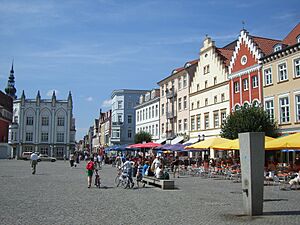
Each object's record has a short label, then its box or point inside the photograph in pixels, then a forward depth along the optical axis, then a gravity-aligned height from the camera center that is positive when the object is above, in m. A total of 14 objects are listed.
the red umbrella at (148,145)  38.81 +0.37
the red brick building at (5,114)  94.76 +9.47
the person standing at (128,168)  19.58 -1.07
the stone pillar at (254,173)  11.05 -0.72
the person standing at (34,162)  29.25 -1.09
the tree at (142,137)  60.06 +1.86
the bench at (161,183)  18.84 -1.80
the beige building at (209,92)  42.03 +6.79
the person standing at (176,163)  29.28 -1.14
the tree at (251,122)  31.89 +2.32
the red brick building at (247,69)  36.03 +8.03
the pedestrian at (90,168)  19.39 -1.06
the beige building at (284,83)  31.17 +5.85
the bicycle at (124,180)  19.54 -1.71
